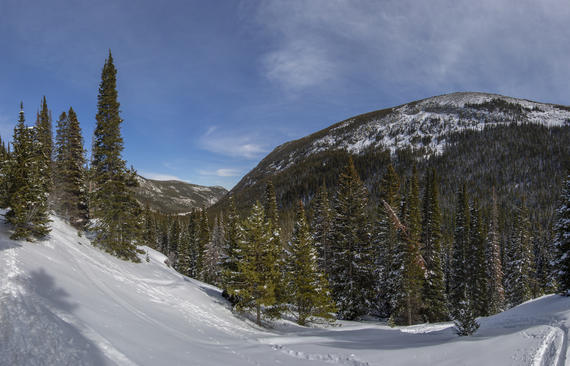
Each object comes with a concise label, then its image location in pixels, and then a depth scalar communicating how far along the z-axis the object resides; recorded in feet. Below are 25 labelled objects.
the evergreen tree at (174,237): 228.02
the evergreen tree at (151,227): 208.74
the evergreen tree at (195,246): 176.76
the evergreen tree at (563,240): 64.03
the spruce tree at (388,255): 84.43
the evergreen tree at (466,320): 43.91
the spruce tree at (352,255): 84.84
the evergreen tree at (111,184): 63.10
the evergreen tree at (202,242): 174.81
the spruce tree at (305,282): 70.85
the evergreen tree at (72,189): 75.82
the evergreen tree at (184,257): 175.63
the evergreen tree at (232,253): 69.21
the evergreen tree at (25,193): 41.29
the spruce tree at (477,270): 123.95
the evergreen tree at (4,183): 42.93
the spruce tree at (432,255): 93.66
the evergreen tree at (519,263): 129.70
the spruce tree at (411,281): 79.25
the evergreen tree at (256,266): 64.90
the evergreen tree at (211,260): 169.89
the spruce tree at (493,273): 125.18
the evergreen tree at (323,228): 104.37
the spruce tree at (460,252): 127.24
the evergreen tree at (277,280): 69.10
